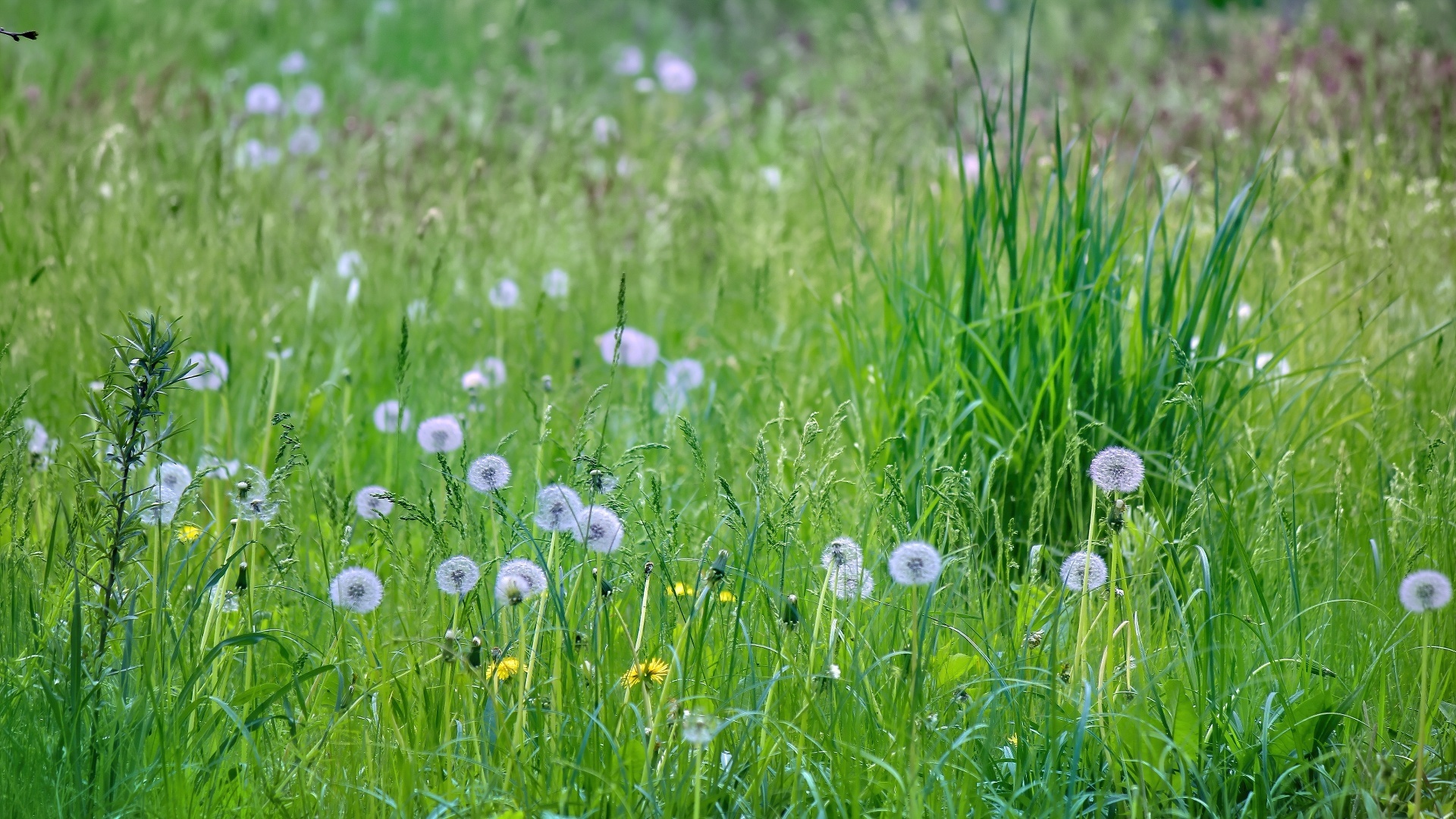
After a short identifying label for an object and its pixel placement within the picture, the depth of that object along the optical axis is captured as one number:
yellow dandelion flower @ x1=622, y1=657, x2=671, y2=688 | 7.60
